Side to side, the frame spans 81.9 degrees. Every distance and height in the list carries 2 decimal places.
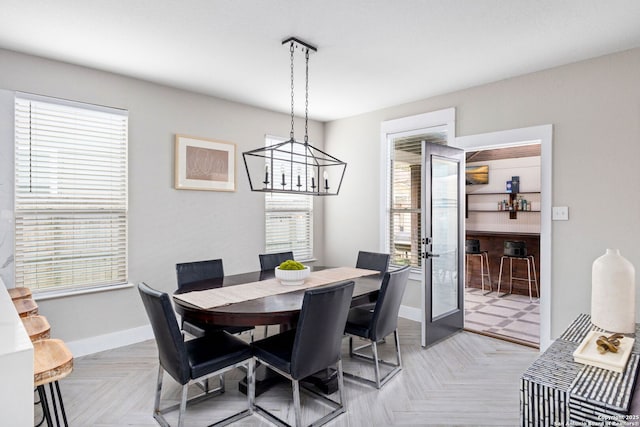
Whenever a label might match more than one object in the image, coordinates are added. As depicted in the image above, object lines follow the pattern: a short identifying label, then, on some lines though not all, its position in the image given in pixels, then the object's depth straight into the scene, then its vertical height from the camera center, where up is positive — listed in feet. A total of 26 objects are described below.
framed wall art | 13.07 +1.75
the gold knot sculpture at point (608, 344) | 3.86 -1.40
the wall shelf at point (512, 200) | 19.98 +0.77
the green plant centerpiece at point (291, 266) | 9.59 -1.42
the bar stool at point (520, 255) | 18.02 -2.02
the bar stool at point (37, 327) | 6.15 -2.08
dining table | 7.23 -1.96
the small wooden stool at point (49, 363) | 4.83 -2.14
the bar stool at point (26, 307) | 7.34 -2.02
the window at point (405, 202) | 15.08 +0.45
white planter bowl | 9.45 -1.66
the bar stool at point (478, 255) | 19.51 -2.29
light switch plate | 10.93 +0.03
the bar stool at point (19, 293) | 8.42 -1.97
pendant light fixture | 15.30 +1.89
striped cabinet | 3.02 -1.55
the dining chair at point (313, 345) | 7.00 -2.72
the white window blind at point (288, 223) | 16.06 -0.51
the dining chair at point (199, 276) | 9.66 -1.87
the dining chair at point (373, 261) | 12.31 -1.66
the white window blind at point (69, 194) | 10.19 +0.47
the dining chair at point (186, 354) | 6.75 -2.90
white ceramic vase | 4.58 -0.99
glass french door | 11.87 -0.97
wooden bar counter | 18.57 -2.42
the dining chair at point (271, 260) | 12.23 -1.64
